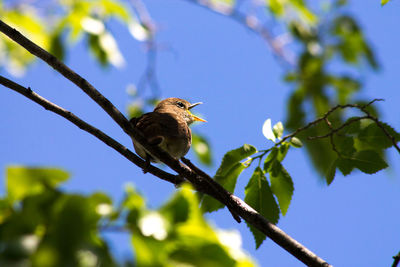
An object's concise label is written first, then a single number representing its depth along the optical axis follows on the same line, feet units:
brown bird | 24.89
